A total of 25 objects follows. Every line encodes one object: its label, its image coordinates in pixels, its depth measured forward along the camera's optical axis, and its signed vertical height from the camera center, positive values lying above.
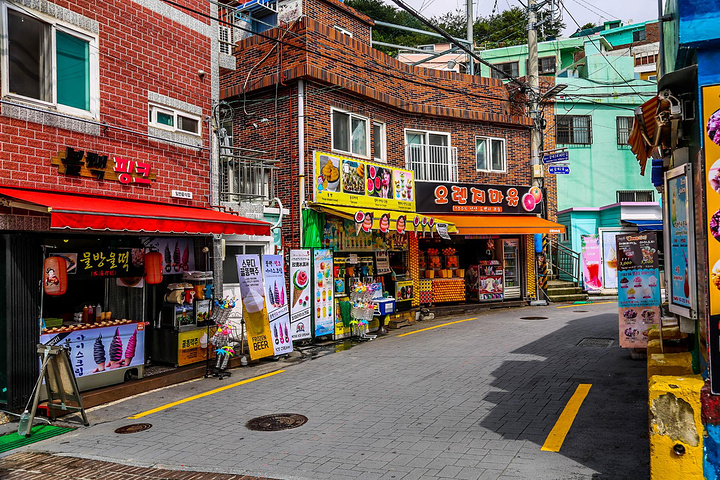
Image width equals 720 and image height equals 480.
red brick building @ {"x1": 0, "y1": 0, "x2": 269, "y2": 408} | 8.19 +1.70
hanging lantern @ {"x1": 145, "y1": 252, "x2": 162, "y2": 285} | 10.27 -0.13
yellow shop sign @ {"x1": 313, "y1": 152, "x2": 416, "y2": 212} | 14.53 +2.09
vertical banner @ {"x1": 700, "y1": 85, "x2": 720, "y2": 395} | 4.45 +0.28
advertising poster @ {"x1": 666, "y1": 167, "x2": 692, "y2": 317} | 5.30 +0.10
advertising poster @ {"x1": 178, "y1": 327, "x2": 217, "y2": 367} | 10.65 -1.71
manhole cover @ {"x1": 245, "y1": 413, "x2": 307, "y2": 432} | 7.39 -2.30
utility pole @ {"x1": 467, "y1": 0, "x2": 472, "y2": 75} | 24.72 +10.53
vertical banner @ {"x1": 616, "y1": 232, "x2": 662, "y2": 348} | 10.16 -0.70
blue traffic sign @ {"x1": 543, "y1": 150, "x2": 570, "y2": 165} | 18.77 +3.31
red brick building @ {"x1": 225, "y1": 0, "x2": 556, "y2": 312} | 14.73 +4.64
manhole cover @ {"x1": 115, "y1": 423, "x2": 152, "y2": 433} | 7.52 -2.34
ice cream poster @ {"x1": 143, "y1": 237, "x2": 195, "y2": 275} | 10.88 +0.16
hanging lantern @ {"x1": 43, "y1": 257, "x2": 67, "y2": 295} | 8.51 -0.21
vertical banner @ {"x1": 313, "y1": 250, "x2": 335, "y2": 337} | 13.81 -0.92
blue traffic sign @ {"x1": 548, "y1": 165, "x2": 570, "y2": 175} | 18.66 +2.85
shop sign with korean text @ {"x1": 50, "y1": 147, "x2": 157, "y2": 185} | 8.93 +1.66
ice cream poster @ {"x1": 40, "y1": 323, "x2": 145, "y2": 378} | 8.84 -1.45
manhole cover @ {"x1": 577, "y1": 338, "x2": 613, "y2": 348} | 12.00 -2.06
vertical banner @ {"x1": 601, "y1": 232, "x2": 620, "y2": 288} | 22.62 -0.43
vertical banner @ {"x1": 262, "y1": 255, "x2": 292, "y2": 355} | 11.78 -0.98
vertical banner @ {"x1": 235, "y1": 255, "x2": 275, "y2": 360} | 11.01 -0.99
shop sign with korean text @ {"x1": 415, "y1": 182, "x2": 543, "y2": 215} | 18.46 +1.99
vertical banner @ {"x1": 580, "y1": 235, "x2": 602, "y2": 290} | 22.52 -0.58
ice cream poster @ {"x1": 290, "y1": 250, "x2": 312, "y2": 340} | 13.05 -0.93
